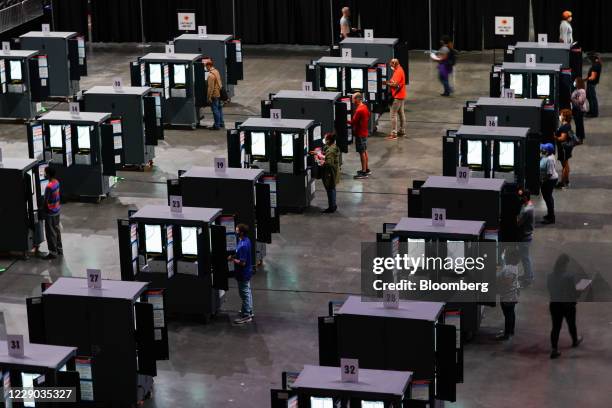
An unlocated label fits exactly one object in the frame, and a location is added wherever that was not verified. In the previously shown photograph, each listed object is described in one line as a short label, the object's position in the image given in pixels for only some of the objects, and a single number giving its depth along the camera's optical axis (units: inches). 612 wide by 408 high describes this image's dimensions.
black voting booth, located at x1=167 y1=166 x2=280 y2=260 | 845.2
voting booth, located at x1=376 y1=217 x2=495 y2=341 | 732.7
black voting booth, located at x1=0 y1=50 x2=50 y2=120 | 1232.8
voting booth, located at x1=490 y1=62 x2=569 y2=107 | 1133.1
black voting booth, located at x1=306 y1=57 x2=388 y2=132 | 1172.5
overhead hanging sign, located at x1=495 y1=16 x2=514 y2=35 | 1378.0
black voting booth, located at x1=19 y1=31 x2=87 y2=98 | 1349.7
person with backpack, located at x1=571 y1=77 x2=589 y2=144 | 1134.4
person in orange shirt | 1165.1
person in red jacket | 1055.6
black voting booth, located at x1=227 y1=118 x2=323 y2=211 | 968.3
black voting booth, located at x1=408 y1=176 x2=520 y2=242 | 800.9
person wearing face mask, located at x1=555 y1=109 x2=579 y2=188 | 1014.4
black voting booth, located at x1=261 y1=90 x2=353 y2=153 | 1056.8
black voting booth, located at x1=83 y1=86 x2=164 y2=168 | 1086.4
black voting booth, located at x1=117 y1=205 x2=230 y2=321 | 765.3
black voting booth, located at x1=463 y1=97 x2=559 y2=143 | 1023.6
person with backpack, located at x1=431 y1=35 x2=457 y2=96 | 1311.5
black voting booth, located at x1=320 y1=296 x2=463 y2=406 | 621.3
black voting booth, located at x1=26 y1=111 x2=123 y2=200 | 1003.3
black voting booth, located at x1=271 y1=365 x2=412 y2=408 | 548.1
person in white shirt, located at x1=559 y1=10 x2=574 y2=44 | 1359.5
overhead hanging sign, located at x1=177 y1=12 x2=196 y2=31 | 1504.7
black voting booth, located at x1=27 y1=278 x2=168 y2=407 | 661.9
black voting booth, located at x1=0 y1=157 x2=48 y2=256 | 880.3
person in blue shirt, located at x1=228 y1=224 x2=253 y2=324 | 765.3
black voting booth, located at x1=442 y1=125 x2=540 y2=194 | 942.4
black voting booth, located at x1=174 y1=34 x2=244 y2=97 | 1320.1
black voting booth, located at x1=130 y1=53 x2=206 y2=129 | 1201.4
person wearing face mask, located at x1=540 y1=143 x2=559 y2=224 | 933.2
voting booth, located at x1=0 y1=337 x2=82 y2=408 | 583.8
